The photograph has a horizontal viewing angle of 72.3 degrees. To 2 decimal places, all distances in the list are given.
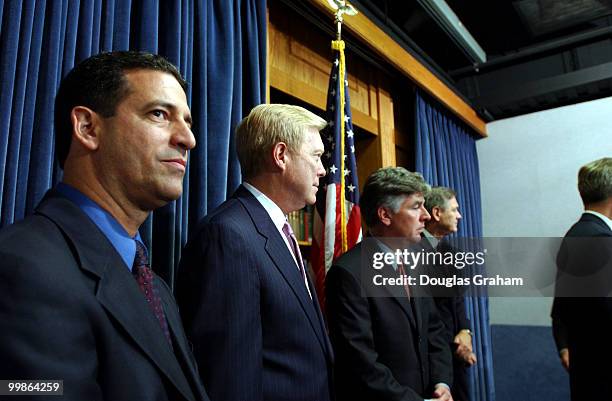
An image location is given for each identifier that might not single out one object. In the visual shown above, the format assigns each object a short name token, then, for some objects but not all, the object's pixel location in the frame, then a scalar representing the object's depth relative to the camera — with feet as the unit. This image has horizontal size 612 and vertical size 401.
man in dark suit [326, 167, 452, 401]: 4.58
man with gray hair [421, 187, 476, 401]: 7.43
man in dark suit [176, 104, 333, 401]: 3.13
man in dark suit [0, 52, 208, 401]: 1.70
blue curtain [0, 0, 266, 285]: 3.69
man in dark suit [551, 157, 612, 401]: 4.41
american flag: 6.51
